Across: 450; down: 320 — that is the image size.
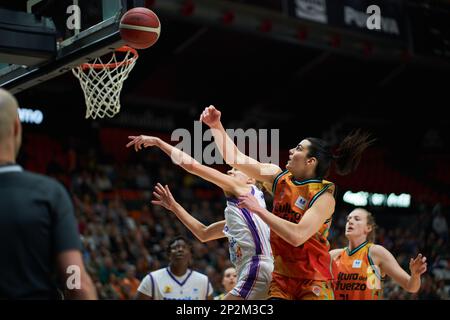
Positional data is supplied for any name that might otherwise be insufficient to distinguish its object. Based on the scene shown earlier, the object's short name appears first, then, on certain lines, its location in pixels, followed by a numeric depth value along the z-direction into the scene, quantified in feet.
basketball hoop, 17.90
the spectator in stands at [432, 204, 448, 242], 46.86
